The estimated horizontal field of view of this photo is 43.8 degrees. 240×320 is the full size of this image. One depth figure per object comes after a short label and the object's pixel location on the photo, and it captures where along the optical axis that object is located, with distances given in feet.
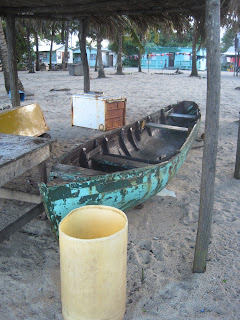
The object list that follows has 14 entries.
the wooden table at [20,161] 9.08
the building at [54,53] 156.35
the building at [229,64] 122.65
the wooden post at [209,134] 8.96
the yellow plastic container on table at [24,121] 17.28
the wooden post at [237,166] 16.75
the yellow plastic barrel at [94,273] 6.67
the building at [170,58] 137.39
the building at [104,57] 154.89
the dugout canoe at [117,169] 9.29
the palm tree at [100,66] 74.27
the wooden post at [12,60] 21.20
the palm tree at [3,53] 33.66
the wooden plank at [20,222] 10.00
